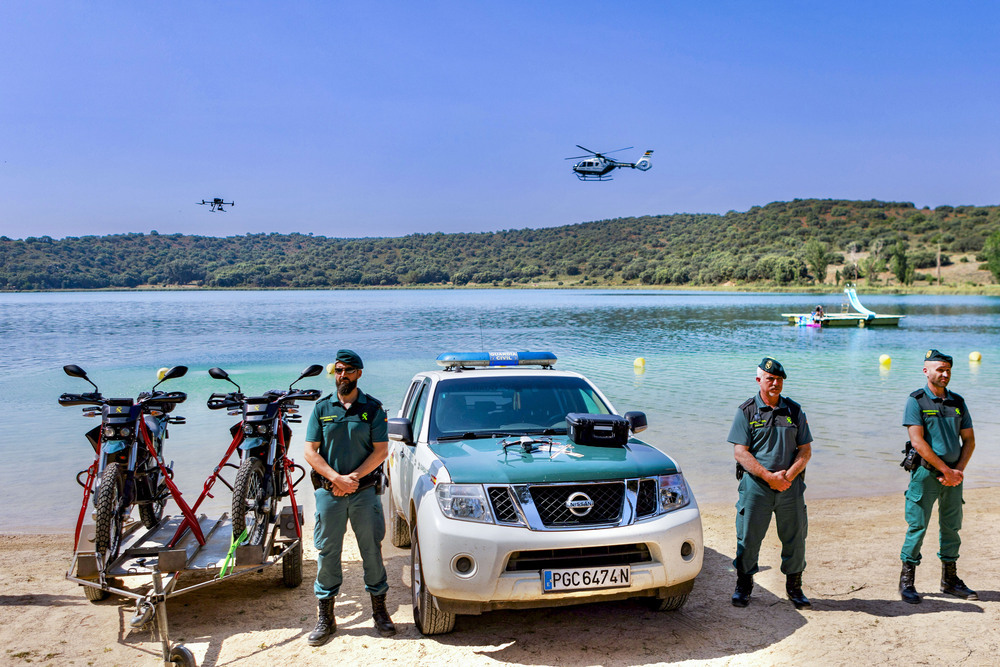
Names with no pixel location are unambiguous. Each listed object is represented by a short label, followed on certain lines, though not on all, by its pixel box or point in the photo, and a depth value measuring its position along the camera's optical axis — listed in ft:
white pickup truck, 14.67
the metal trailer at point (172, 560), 14.56
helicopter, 211.00
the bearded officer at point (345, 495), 16.34
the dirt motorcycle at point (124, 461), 16.66
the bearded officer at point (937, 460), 17.98
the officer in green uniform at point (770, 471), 17.51
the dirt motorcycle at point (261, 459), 18.22
